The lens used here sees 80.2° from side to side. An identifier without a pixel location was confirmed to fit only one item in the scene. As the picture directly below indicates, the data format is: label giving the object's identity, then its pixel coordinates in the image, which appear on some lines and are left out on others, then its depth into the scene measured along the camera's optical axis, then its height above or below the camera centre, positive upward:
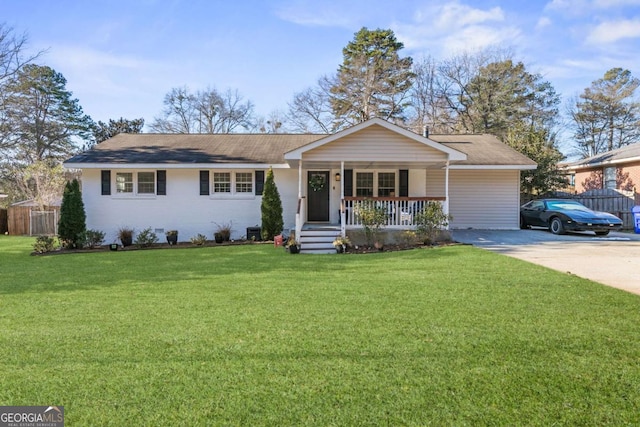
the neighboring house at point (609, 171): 18.76 +2.13
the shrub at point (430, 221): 11.26 -0.34
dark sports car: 12.73 -0.31
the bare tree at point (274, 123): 32.03 +7.54
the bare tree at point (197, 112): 34.09 +8.92
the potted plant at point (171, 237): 12.91 -0.90
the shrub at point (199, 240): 12.47 -0.99
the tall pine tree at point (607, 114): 29.94 +7.76
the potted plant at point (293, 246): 10.31 -1.00
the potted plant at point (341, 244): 10.69 -0.97
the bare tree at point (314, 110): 29.50 +8.01
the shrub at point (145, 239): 12.41 -0.94
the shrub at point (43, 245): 11.62 -1.05
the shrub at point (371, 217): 11.13 -0.22
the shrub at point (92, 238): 12.44 -0.91
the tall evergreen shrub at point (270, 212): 12.56 -0.06
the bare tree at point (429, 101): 29.05 +8.32
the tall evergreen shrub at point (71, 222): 12.25 -0.36
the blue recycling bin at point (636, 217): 14.37 -0.34
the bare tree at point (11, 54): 22.17 +9.30
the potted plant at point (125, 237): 12.80 -0.90
